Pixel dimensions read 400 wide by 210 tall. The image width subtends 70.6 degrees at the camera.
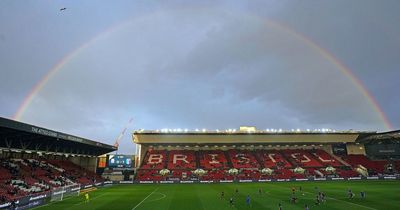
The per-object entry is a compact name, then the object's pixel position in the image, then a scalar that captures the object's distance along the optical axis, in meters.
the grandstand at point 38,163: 44.34
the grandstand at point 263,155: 95.06
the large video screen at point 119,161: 93.28
